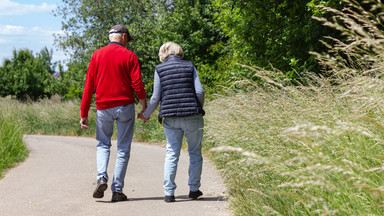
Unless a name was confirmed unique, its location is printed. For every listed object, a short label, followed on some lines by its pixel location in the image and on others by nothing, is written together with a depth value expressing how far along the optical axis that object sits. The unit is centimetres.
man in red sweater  567
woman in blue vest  548
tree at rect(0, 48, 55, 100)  4559
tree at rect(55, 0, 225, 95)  1900
